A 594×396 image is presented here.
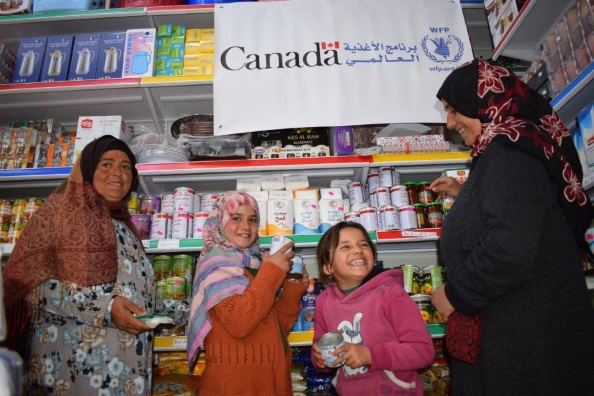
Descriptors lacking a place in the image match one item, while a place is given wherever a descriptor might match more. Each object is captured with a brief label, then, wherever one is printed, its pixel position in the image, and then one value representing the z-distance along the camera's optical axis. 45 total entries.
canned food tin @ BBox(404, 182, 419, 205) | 2.77
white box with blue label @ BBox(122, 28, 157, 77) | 3.04
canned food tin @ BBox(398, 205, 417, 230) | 2.61
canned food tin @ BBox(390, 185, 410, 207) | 2.72
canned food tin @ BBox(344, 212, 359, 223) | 2.63
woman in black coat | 1.25
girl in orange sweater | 1.72
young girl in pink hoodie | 1.56
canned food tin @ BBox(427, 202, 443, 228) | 2.63
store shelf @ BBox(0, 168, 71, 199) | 2.77
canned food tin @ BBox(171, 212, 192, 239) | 2.62
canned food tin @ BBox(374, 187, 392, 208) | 2.73
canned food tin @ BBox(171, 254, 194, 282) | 2.64
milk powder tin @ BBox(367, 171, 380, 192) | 2.89
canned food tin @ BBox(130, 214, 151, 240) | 2.64
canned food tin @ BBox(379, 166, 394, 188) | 2.85
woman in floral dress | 1.74
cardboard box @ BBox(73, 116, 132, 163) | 2.89
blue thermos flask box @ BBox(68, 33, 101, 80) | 3.11
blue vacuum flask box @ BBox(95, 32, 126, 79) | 3.08
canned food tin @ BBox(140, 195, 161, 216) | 2.78
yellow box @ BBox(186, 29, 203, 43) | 3.23
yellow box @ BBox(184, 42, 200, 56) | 3.18
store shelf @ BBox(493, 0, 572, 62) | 2.60
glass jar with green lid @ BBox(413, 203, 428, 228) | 2.66
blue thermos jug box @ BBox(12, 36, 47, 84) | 3.12
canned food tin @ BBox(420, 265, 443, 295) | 2.56
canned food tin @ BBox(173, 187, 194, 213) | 2.71
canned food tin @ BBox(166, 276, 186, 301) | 2.44
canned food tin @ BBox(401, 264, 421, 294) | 2.56
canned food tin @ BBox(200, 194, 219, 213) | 2.74
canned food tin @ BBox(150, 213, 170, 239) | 2.62
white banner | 2.94
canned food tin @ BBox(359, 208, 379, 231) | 2.56
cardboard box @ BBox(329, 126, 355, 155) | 2.82
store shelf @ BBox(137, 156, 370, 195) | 2.75
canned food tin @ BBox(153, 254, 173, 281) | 2.63
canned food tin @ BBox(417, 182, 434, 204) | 2.74
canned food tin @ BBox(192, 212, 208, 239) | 2.63
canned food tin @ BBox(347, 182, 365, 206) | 2.79
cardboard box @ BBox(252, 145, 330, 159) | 2.83
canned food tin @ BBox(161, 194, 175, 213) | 2.75
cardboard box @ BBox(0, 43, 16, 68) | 3.21
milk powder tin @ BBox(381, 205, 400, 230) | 2.60
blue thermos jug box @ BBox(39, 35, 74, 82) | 3.12
